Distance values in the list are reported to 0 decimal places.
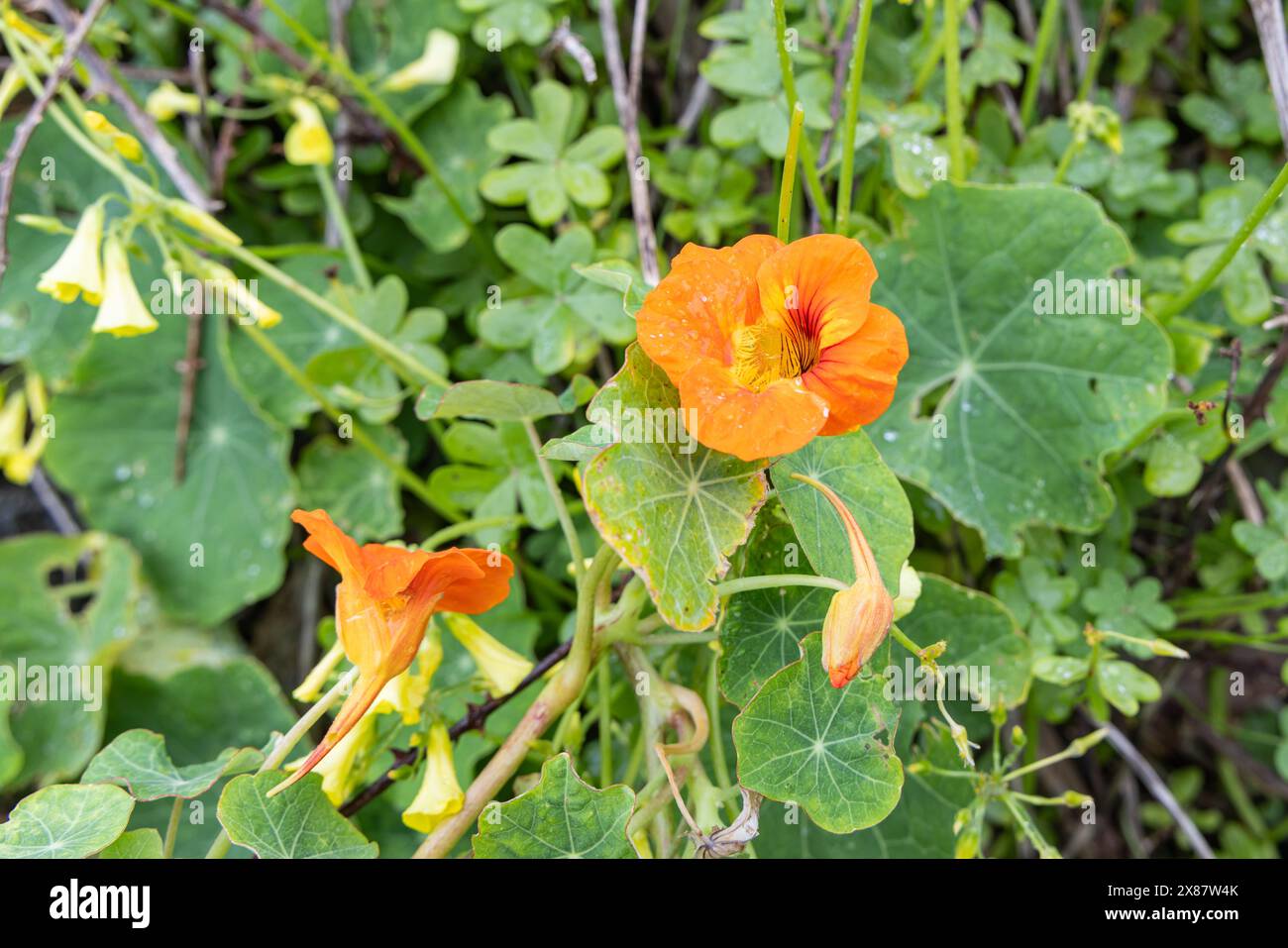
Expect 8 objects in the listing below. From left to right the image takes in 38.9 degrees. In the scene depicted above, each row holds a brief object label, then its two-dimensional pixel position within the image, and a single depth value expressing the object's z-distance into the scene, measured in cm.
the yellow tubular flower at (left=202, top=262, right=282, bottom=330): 41
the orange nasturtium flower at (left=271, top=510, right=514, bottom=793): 34
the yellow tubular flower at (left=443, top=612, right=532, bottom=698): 38
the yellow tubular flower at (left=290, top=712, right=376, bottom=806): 37
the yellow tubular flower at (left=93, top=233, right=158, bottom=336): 41
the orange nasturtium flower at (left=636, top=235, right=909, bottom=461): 33
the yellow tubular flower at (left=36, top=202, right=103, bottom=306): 40
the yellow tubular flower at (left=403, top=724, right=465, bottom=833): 36
